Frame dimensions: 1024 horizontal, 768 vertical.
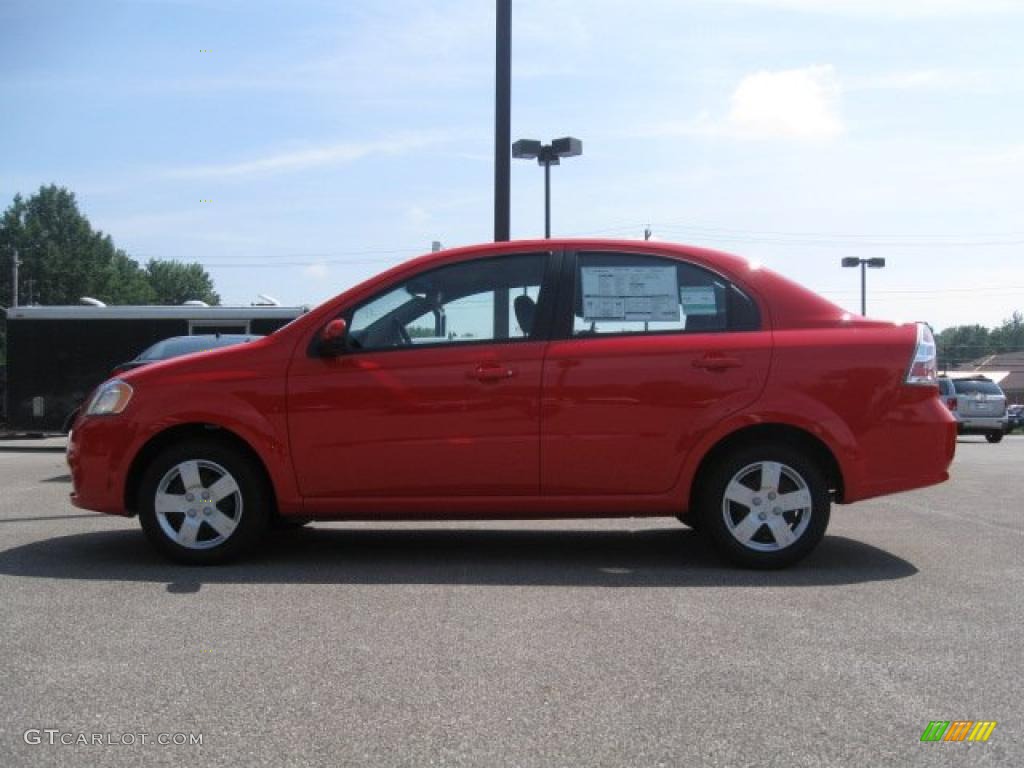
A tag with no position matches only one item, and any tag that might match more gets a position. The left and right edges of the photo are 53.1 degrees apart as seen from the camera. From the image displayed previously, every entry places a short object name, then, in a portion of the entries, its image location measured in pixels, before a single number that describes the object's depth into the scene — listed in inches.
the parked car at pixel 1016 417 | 1655.6
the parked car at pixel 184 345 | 441.2
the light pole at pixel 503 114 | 486.3
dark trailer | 701.3
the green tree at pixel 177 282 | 4192.9
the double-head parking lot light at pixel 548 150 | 725.9
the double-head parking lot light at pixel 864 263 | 1756.9
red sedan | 217.5
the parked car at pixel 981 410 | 966.4
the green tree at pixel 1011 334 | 5669.3
